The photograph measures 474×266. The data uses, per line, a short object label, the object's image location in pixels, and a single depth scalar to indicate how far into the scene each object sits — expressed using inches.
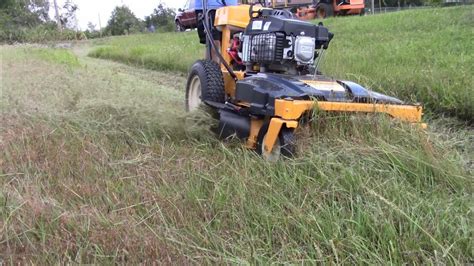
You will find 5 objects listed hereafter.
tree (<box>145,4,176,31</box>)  1865.2
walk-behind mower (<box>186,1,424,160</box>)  146.4
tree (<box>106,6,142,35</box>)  1701.5
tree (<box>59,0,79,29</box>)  1496.1
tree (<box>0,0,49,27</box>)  1397.6
